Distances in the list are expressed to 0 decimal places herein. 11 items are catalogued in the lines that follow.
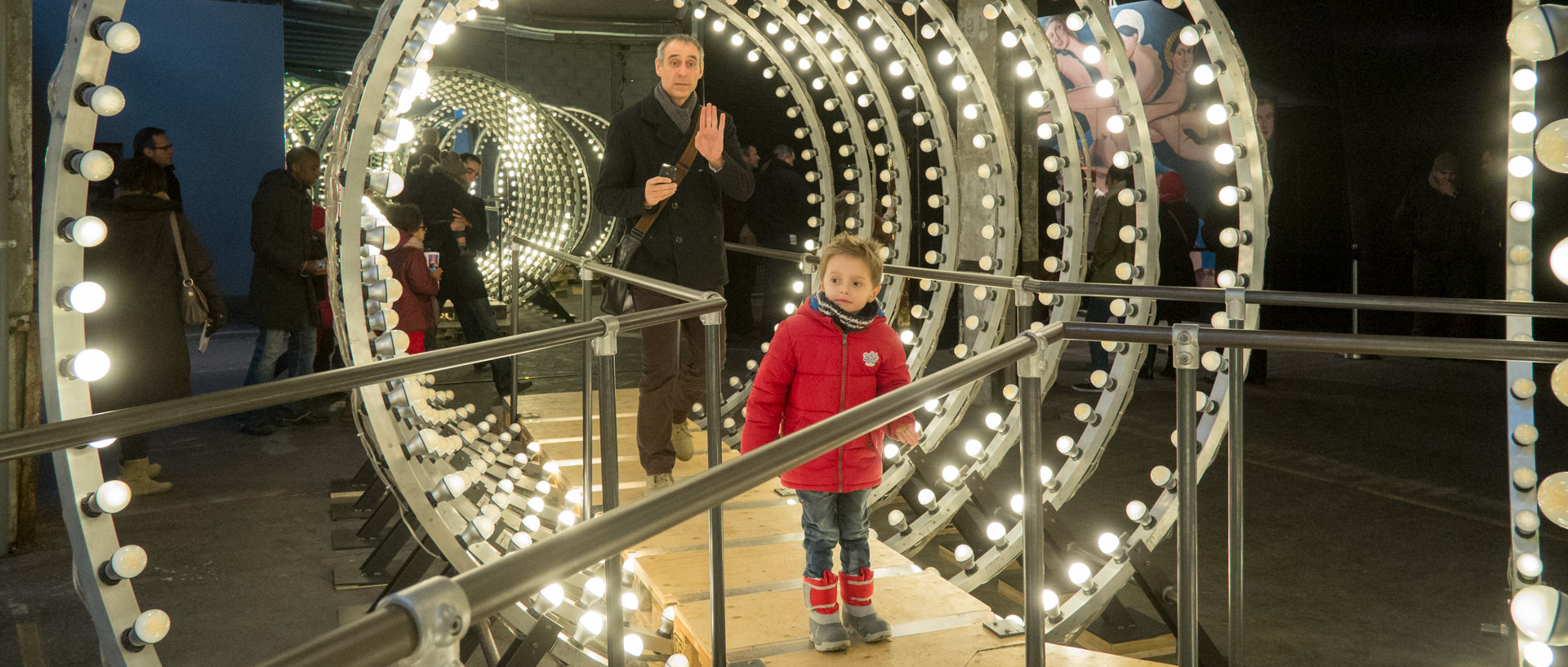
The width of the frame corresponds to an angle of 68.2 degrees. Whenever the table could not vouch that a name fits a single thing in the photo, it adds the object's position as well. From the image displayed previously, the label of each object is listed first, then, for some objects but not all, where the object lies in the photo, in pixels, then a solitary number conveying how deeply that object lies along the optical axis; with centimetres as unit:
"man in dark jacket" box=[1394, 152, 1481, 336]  880
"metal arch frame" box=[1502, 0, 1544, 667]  338
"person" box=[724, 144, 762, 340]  1270
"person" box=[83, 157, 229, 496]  618
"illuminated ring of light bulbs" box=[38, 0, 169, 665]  258
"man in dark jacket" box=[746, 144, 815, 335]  1122
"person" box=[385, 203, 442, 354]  721
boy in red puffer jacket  356
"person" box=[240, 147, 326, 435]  779
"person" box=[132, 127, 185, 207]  631
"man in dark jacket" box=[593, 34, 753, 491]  486
